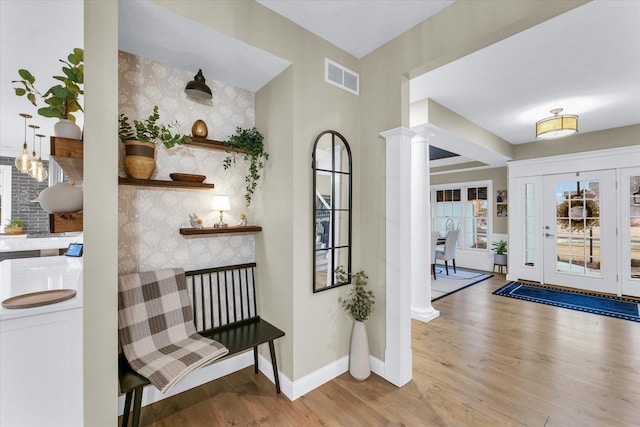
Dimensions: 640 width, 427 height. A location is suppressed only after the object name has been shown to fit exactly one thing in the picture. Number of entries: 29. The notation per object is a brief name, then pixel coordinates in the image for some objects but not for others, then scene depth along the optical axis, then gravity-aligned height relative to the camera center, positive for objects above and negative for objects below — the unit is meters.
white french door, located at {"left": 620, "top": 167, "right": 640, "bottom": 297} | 4.32 -0.27
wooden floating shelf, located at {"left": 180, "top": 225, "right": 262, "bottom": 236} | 2.01 -0.11
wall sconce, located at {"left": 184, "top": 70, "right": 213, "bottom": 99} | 2.04 +0.93
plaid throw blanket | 1.64 -0.76
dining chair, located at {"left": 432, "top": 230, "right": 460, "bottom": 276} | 5.82 -0.70
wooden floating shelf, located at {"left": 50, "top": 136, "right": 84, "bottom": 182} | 1.39 +0.32
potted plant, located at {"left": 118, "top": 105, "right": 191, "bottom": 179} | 1.82 +0.49
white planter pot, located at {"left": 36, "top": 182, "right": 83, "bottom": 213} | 1.48 +0.09
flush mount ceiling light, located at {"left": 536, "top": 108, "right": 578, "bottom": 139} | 3.46 +1.10
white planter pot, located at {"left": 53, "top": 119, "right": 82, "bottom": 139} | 1.44 +0.45
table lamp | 2.17 +0.09
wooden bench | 2.05 -0.77
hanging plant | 2.26 +0.52
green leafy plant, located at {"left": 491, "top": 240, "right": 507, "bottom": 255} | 6.01 -0.73
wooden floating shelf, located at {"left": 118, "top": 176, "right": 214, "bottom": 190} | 1.77 +0.22
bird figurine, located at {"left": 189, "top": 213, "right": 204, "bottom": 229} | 2.10 -0.05
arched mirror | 2.21 +0.05
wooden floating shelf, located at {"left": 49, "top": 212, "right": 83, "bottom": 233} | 1.47 -0.03
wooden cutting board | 1.38 -0.43
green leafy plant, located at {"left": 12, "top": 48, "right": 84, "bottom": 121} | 1.50 +0.68
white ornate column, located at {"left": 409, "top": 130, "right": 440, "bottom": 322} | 3.58 -0.37
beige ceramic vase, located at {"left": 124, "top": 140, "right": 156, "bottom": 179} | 1.82 +0.37
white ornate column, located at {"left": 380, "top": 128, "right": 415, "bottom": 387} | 2.18 -0.33
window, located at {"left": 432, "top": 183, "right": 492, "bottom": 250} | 6.60 +0.05
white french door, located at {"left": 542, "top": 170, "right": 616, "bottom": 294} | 4.52 -0.29
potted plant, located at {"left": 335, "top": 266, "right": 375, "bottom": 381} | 2.26 -0.89
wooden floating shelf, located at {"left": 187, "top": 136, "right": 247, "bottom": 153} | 2.09 +0.54
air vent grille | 2.27 +1.16
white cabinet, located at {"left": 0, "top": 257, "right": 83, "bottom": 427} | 1.32 -0.73
